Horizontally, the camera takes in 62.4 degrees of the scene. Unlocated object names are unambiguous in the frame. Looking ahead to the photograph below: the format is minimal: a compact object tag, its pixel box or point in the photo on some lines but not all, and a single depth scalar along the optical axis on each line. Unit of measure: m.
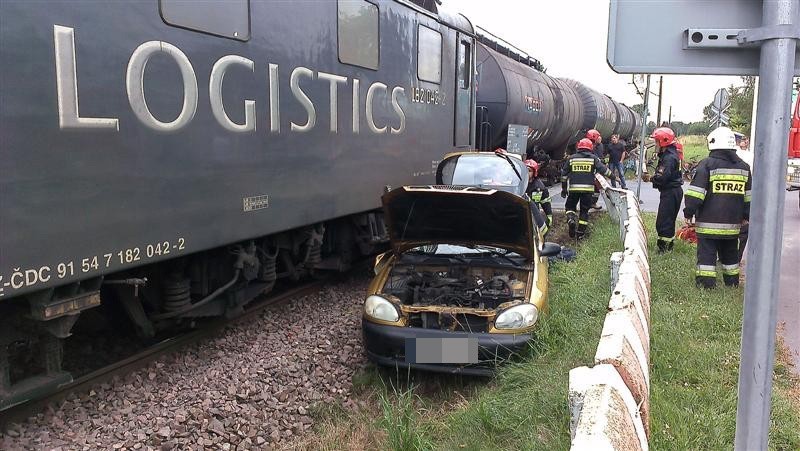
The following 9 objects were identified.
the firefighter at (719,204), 6.31
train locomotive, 3.37
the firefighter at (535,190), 8.98
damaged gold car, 4.84
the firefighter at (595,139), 11.65
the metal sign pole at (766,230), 1.66
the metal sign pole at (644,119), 9.68
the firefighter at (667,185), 8.14
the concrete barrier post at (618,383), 2.20
